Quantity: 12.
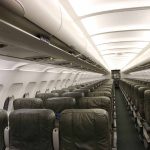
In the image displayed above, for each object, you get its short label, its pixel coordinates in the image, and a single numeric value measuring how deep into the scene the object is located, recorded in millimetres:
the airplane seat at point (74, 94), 4637
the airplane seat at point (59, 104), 3618
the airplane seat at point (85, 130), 2085
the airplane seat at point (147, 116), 3620
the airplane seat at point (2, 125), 2321
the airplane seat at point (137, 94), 5184
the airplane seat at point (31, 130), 2218
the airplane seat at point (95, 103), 3343
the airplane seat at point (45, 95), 5071
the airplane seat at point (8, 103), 5199
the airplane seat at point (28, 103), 3980
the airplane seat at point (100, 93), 4569
